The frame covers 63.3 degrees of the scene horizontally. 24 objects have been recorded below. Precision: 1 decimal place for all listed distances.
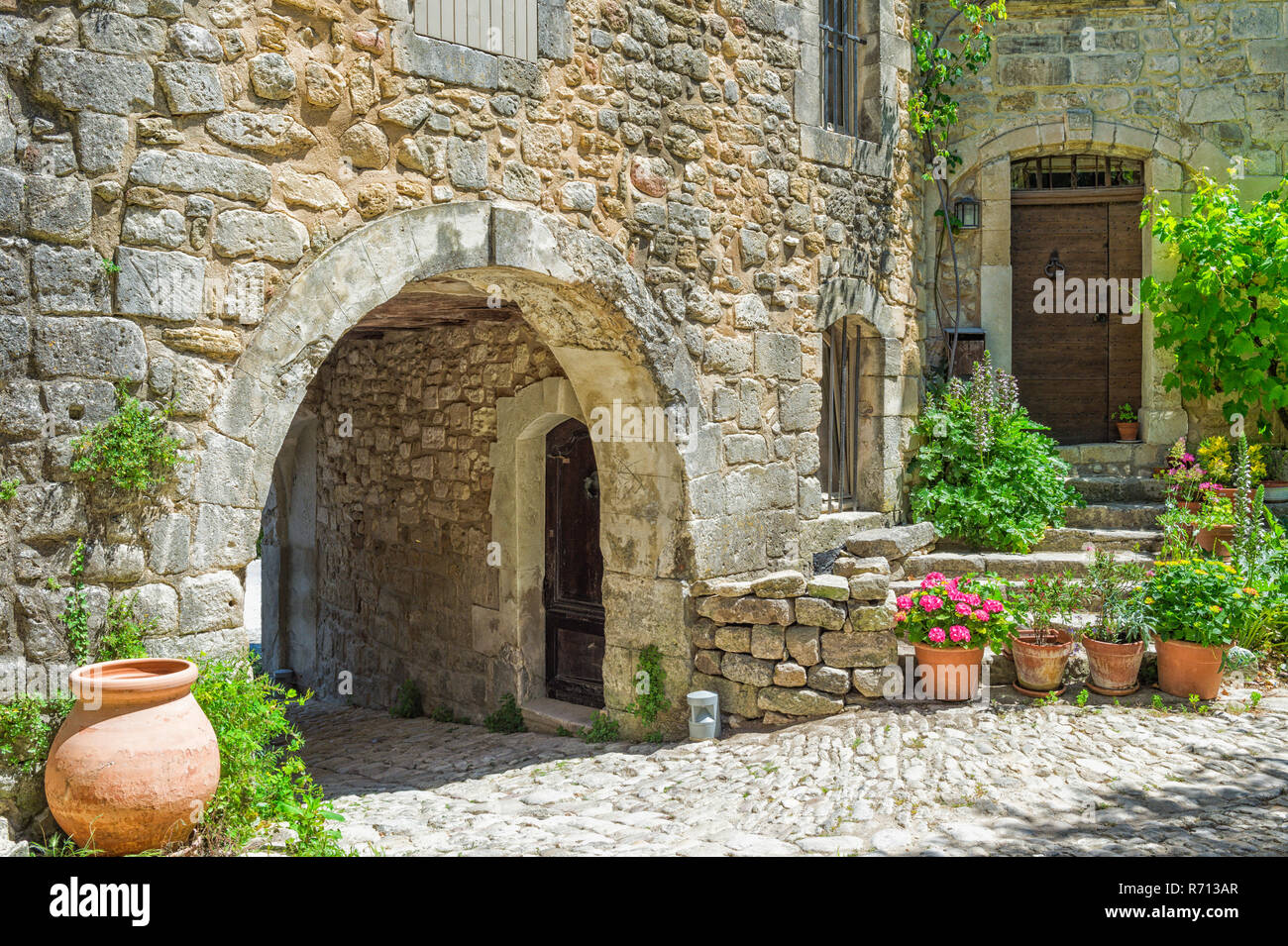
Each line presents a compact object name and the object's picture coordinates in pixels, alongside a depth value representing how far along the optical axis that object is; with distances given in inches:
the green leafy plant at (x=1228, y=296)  275.1
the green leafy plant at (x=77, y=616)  140.3
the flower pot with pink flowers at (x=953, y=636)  208.8
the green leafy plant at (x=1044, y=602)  214.8
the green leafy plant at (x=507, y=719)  281.9
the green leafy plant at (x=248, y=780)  142.0
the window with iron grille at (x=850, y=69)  271.0
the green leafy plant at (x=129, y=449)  141.3
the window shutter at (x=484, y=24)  177.0
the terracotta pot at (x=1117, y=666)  204.2
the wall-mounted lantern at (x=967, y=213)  311.1
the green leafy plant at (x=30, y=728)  135.0
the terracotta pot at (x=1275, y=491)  285.4
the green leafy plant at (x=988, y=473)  275.4
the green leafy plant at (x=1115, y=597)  209.0
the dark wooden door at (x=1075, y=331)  319.9
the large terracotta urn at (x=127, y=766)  129.3
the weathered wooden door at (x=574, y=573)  279.7
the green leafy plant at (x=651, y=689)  230.7
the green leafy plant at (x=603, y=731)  237.6
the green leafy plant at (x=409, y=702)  317.1
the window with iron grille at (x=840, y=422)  273.6
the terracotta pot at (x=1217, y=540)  259.8
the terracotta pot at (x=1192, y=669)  199.9
